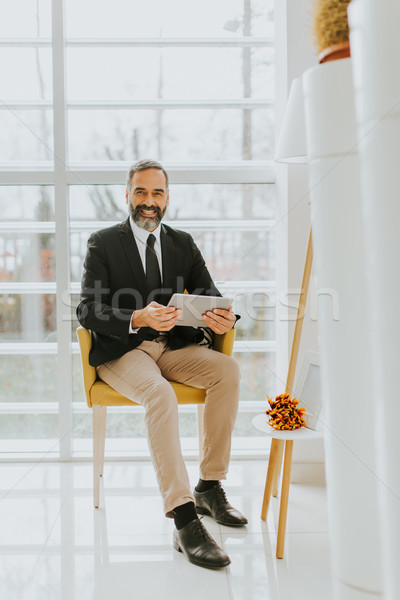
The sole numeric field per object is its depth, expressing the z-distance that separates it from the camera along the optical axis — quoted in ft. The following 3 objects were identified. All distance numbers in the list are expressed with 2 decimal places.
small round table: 5.62
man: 5.84
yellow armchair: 6.85
